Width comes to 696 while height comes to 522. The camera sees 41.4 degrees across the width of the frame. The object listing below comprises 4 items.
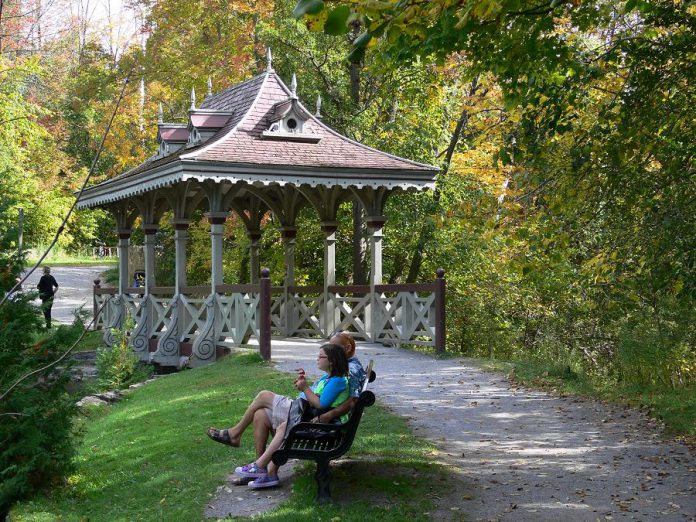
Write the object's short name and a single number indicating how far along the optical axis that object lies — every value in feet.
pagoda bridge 55.88
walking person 81.61
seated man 24.85
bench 23.63
